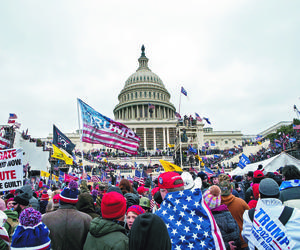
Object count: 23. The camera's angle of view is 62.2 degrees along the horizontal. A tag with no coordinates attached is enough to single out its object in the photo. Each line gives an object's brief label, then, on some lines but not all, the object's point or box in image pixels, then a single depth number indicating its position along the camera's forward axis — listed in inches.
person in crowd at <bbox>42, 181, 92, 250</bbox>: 137.1
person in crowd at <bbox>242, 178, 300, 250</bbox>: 109.5
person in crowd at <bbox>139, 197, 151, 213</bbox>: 192.5
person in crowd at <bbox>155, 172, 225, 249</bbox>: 110.8
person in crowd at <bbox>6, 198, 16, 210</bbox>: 190.6
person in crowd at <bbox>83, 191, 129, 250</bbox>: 107.3
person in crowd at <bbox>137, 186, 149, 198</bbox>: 302.9
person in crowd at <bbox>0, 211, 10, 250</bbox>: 119.4
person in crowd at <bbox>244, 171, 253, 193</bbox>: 320.7
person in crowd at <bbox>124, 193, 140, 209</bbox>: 199.8
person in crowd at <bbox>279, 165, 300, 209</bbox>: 159.8
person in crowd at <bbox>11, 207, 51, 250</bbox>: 100.4
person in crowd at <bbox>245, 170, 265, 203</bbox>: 238.3
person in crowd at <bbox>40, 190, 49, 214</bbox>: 268.1
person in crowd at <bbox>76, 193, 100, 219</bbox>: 174.9
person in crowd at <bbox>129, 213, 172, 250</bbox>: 90.0
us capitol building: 3063.5
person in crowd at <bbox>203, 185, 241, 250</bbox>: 141.8
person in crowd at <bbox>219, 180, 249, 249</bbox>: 169.3
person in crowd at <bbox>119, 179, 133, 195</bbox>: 241.5
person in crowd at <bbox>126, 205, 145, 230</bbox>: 139.7
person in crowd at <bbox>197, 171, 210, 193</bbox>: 251.3
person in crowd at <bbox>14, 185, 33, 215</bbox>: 186.1
